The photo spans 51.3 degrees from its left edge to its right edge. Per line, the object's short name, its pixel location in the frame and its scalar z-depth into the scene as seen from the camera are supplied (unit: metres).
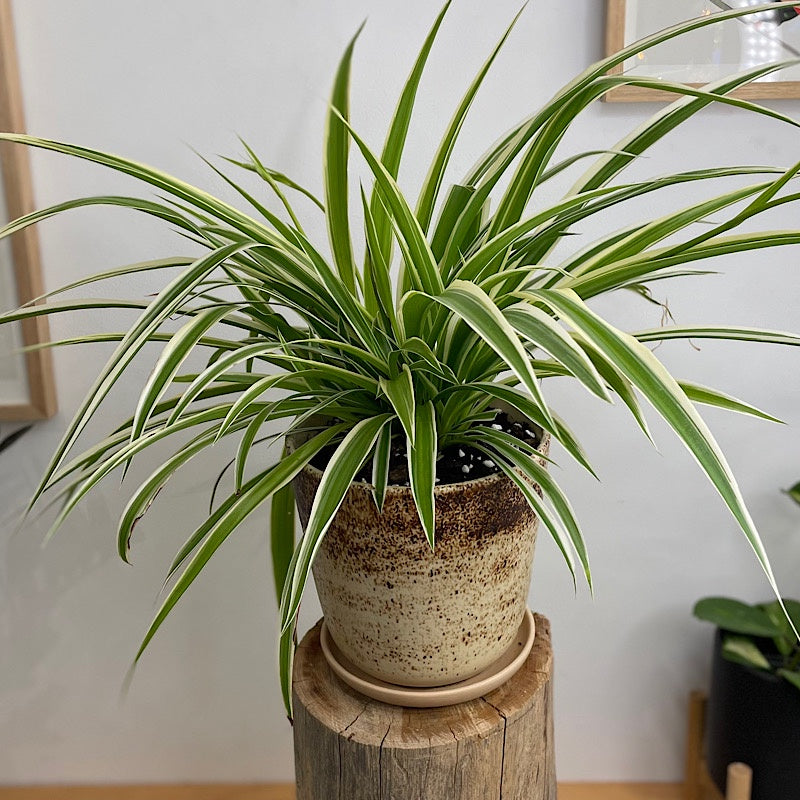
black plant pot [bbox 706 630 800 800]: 1.28
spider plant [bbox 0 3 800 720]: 0.72
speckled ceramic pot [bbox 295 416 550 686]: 0.82
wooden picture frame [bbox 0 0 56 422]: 1.22
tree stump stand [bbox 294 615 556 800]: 0.87
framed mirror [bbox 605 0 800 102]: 1.21
